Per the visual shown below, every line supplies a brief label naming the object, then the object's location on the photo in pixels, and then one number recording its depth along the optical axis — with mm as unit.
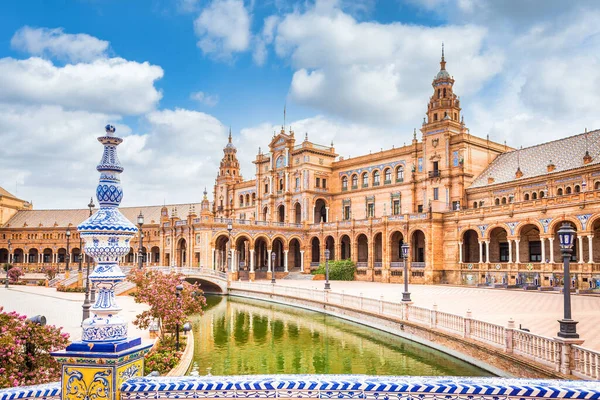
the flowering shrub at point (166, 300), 15977
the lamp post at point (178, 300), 15533
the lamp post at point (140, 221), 31106
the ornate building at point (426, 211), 37344
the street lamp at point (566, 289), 10883
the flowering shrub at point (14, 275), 51094
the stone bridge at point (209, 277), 42219
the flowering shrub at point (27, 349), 7586
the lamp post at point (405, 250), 22167
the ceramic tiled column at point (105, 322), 4852
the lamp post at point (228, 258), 43725
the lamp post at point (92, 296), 27053
